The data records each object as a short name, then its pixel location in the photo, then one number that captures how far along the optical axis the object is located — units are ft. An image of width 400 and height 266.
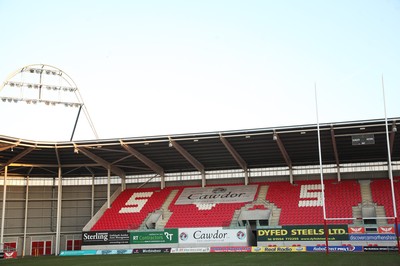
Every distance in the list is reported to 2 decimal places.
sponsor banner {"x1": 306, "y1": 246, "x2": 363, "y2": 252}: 104.83
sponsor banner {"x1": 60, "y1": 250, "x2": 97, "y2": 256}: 127.44
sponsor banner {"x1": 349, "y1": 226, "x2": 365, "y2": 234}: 105.70
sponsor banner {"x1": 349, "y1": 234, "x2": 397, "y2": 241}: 102.68
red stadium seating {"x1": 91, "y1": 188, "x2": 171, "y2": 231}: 141.79
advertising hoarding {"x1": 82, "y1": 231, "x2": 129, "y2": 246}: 127.95
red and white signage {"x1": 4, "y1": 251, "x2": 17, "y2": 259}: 125.49
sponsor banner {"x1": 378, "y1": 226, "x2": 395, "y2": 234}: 103.04
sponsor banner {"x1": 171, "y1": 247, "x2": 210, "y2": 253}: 119.14
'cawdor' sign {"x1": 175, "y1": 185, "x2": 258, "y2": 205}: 143.58
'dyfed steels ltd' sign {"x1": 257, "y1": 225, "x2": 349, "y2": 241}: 108.47
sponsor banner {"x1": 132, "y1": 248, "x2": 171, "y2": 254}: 122.93
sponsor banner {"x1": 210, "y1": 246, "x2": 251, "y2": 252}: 114.30
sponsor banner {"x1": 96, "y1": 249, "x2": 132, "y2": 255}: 124.67
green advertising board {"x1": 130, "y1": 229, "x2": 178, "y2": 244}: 123.54
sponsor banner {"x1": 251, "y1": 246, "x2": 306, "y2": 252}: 109.81
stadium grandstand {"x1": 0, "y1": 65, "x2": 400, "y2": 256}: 116.78
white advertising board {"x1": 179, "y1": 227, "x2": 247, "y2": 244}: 118.32
